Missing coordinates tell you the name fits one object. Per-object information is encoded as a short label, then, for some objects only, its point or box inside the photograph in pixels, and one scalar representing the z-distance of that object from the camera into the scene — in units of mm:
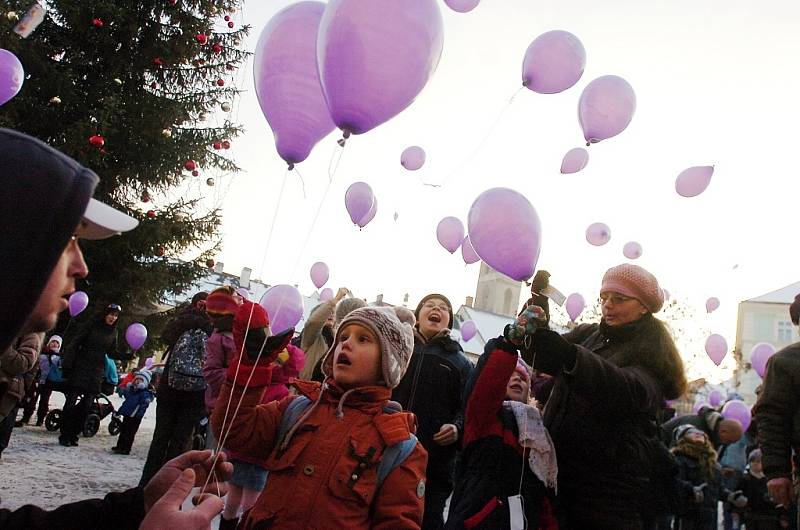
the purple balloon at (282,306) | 4469
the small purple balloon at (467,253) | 6406
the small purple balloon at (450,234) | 6719
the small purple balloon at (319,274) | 7918
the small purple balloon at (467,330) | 11141
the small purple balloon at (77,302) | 7879
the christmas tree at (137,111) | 9016
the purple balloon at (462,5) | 4516
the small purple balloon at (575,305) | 9633
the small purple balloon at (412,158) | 7051
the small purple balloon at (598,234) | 8141
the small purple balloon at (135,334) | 9695
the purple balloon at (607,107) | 4719
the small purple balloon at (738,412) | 7285
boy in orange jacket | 1936
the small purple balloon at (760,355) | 8867
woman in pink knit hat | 2148
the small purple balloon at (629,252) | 9547
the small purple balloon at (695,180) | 6164
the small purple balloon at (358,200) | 5809
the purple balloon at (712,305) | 10656
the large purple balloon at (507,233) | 3371
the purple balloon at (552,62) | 4543
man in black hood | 992
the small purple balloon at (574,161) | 6266
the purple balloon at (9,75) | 4320
